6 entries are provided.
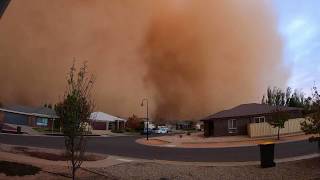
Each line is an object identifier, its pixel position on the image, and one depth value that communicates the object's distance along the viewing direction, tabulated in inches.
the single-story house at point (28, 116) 1132.7
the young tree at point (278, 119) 628.5
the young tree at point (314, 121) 286.2
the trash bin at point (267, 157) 282.8
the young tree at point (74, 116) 203.1
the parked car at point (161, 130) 1310.5
